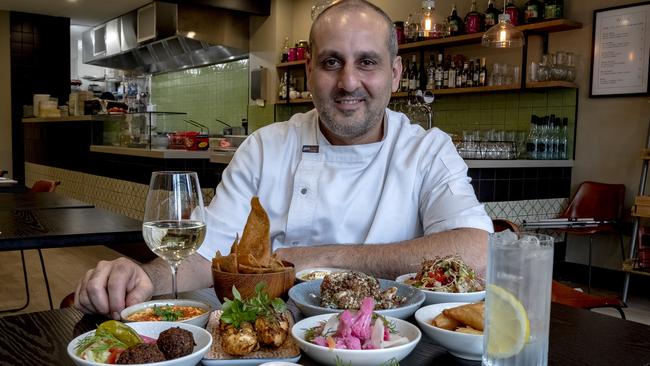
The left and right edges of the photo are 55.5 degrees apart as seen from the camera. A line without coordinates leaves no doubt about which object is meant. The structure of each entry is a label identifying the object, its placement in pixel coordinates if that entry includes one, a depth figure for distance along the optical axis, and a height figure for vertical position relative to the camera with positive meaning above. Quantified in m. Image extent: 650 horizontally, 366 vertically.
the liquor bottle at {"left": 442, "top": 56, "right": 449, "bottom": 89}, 5.93 +0.51
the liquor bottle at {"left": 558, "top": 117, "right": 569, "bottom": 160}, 5.30 -0.08
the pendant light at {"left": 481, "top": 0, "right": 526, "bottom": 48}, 4.61 +0.73
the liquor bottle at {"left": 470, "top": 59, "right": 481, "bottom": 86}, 5.68 +0.54
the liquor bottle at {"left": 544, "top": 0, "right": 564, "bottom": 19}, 5.09 +1.03
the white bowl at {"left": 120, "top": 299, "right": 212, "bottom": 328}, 1.00 -0.31
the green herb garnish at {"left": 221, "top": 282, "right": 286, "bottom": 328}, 0.89 -0.27
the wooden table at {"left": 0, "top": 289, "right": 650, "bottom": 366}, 0.90 -0.33
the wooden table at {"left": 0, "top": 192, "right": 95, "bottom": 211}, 3.05 -0.43
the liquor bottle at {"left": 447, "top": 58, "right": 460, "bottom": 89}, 5.86 +0.52
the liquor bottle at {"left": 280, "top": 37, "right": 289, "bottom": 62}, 7.91 +0.97
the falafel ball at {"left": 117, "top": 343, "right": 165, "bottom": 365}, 0.77 -0.29
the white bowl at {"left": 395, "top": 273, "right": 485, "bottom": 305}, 1.09 -0.29
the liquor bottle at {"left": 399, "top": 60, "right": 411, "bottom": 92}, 6.26 +0.51
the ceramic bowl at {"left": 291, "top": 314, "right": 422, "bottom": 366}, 0.79 -0.29
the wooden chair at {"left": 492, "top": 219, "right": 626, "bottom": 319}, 2.36 -0.64
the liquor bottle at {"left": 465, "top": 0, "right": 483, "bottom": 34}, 5.62 +1.00
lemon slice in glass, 0.78 -0.24
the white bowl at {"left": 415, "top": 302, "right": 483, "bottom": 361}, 0.86 -0.30
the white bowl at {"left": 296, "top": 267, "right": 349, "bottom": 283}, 1.32 -0.32
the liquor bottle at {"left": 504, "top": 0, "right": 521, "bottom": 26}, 5.36 +1.03
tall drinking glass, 0.78 -0.21
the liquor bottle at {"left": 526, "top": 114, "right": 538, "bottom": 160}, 5.20 -0.07
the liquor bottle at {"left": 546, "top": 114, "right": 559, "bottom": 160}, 5.23 -0.05
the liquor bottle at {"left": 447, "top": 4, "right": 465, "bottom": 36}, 5.80 +1.01
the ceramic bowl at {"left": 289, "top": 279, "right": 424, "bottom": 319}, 1.01 -0.30
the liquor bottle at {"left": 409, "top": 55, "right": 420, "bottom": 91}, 6.17 +0.54
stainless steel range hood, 8.09 +1.22
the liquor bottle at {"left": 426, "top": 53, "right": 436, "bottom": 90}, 5.99 +0.53
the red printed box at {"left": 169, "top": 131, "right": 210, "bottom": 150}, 5.54 -0.15
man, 1.72 -0.12
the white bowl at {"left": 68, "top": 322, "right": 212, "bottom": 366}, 0.77 -0.30
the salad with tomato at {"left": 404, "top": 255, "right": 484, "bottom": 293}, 1.17 -0.28
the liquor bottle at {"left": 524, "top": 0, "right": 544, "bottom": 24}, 5.18 +1.02
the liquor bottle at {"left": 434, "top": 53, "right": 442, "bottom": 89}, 5.95 +0.54
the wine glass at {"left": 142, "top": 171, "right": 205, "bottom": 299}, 1.03 -0.15
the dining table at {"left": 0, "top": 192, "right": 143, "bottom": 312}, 2.17 -0.41
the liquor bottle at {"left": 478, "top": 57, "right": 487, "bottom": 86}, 5.63 +0.52
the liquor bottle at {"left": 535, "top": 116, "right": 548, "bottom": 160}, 5.21 -0.06
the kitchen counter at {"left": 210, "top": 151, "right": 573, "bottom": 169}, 4.29 -0.23
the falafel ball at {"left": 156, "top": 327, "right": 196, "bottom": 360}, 0.80 -0.29
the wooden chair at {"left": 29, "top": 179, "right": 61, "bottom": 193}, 4.58 -0.49
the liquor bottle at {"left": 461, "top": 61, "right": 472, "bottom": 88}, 5.75 +0.51
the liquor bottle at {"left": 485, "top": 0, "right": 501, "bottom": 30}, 5.48 +1.04
